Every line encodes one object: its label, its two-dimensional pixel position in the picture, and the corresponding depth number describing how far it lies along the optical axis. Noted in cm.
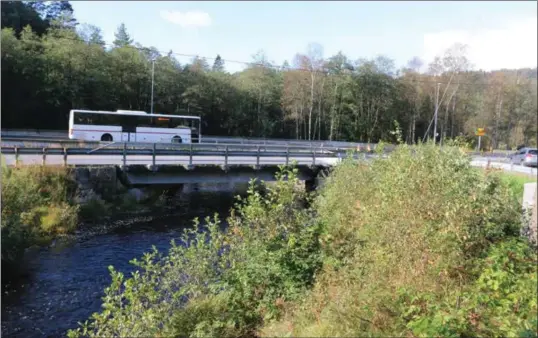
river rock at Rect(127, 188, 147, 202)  2070
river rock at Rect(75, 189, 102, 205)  1780
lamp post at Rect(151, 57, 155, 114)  4713
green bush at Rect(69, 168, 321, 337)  551
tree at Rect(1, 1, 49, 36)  4681
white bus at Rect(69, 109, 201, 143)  3244
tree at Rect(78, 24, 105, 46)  5245
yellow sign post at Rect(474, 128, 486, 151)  2249
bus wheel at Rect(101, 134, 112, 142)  3284
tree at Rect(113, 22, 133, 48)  6488
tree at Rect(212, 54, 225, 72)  6124
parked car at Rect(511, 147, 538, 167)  2833
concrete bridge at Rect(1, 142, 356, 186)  1828
